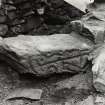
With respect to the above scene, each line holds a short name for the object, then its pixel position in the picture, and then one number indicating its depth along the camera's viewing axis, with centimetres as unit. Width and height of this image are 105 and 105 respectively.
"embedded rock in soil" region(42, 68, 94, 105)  256
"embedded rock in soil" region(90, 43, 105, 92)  245
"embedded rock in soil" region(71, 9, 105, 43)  281
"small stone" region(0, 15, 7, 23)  328
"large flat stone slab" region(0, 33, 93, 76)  262
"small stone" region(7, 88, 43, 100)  264
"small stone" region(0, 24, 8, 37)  327
